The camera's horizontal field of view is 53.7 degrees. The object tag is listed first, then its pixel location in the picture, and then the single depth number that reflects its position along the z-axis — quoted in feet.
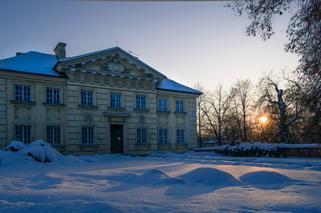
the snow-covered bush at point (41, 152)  65.31
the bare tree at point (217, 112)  195.62
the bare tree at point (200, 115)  204.85
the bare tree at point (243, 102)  185.37
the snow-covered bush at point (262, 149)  77.46
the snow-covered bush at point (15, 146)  66.39
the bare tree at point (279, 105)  119.75
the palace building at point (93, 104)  75.46
